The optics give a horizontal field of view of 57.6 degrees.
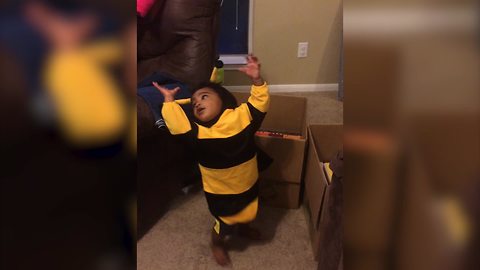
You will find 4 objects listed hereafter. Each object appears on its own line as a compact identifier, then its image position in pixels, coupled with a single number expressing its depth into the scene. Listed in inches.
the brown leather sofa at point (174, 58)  73.4
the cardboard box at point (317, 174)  59.5
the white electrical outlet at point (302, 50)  125.7
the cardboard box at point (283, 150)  71.7
